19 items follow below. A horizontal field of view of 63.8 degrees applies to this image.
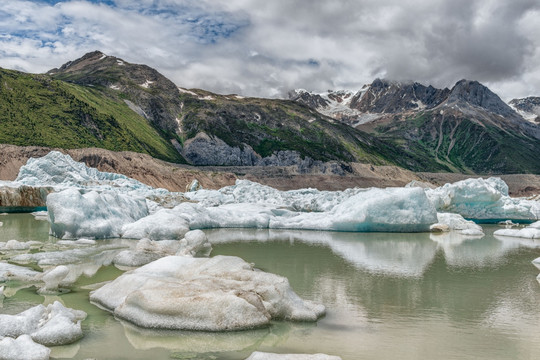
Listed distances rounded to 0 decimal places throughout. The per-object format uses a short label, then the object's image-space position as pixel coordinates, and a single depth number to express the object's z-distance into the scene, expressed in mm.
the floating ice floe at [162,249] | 15078
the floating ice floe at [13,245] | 17461
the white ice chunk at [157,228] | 21875
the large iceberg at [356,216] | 28062
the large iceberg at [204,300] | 8539
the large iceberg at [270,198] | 50575
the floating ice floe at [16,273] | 12086
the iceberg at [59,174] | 47875
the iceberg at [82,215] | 21188
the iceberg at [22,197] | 39188
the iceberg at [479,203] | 39219
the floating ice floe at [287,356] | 6720
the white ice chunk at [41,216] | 34000
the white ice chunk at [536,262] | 17472
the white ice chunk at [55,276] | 11648
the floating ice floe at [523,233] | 27906
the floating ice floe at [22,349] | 6520
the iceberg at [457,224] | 30184
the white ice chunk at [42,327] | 7492
